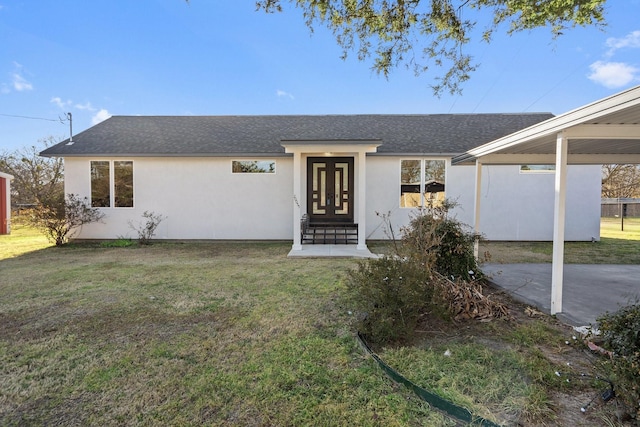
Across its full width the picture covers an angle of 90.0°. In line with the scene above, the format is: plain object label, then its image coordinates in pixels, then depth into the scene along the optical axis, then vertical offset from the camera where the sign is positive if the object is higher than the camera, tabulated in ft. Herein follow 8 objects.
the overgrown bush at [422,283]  10.69 -3.08
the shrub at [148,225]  35.06 -2.84
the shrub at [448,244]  14.51 -1.89
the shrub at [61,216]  31.63 -1.84
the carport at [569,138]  10.18 +2.99
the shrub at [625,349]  6.07 -3.08
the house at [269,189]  35.01 +1.38
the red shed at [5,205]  45.65 -1.02
